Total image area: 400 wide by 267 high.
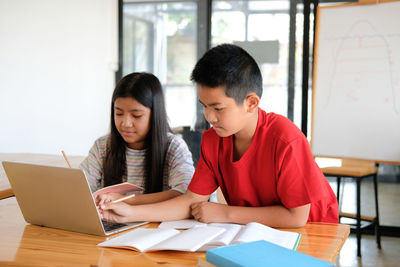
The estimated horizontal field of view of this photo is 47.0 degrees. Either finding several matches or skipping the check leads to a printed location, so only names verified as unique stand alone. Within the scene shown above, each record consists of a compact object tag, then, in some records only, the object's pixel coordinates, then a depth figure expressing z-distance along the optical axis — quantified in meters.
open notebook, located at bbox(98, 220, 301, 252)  0.97
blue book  0.80
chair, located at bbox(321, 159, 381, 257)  3.00
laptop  1.07
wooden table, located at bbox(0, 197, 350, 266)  0.93
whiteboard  3.02
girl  1.57
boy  1.20
